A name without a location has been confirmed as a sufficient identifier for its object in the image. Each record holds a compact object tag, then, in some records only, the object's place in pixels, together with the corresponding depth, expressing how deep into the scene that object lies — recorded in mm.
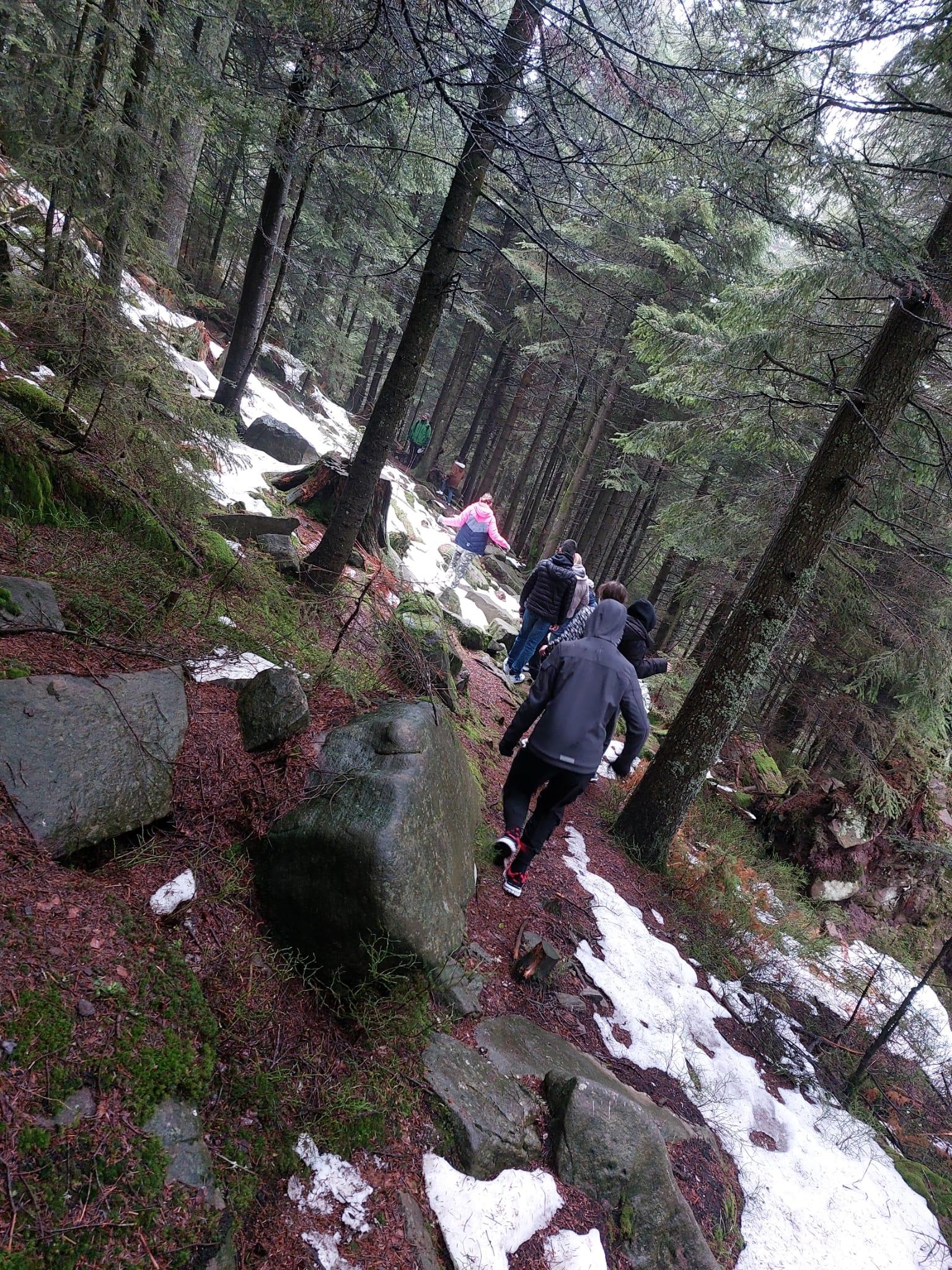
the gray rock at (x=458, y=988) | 3109
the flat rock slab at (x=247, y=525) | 6086
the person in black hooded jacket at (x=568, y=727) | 4156
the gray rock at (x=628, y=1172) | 2703
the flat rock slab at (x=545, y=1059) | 3088
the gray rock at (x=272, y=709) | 3486
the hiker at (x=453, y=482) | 21516
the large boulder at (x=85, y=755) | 2352
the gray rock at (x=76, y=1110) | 1643
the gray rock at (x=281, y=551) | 6036
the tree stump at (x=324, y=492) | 8922
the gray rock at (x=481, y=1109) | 2562
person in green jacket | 22297
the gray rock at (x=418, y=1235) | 2121
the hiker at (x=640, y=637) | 6320
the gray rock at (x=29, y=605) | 2965
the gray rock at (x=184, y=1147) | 1828
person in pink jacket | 10744
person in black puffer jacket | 8109
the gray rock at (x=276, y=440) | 11547
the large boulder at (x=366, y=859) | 2771
